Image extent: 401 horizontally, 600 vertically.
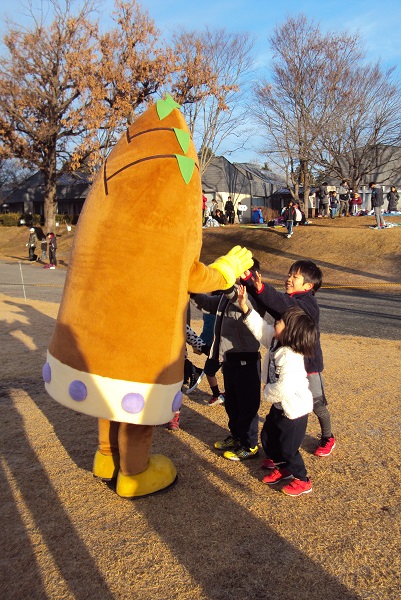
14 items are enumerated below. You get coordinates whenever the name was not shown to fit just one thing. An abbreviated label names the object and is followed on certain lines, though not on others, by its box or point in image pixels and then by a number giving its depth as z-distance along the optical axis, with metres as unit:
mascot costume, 2.78
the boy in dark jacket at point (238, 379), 3.57
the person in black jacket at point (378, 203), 19.50
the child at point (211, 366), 4.48
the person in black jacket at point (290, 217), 21.31
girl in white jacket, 3.00
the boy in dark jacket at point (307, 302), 3.16
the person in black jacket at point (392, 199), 25.34
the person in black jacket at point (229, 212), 31.45
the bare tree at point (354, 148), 25.81
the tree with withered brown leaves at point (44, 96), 25.58
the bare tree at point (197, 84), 25.06
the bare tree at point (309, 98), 24.59
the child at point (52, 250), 21.44
